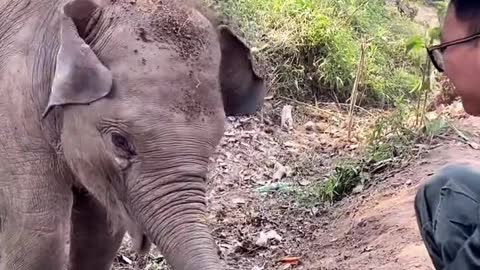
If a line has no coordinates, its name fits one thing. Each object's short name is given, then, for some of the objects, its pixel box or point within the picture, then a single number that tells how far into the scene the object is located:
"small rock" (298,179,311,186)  7.87
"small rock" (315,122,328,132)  9.45
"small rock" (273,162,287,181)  8.07
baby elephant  3.88
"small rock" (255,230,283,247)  6.65
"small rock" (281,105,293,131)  9.38
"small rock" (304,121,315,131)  9.46
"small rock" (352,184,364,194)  7.09
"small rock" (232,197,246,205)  7.43
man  2.61
